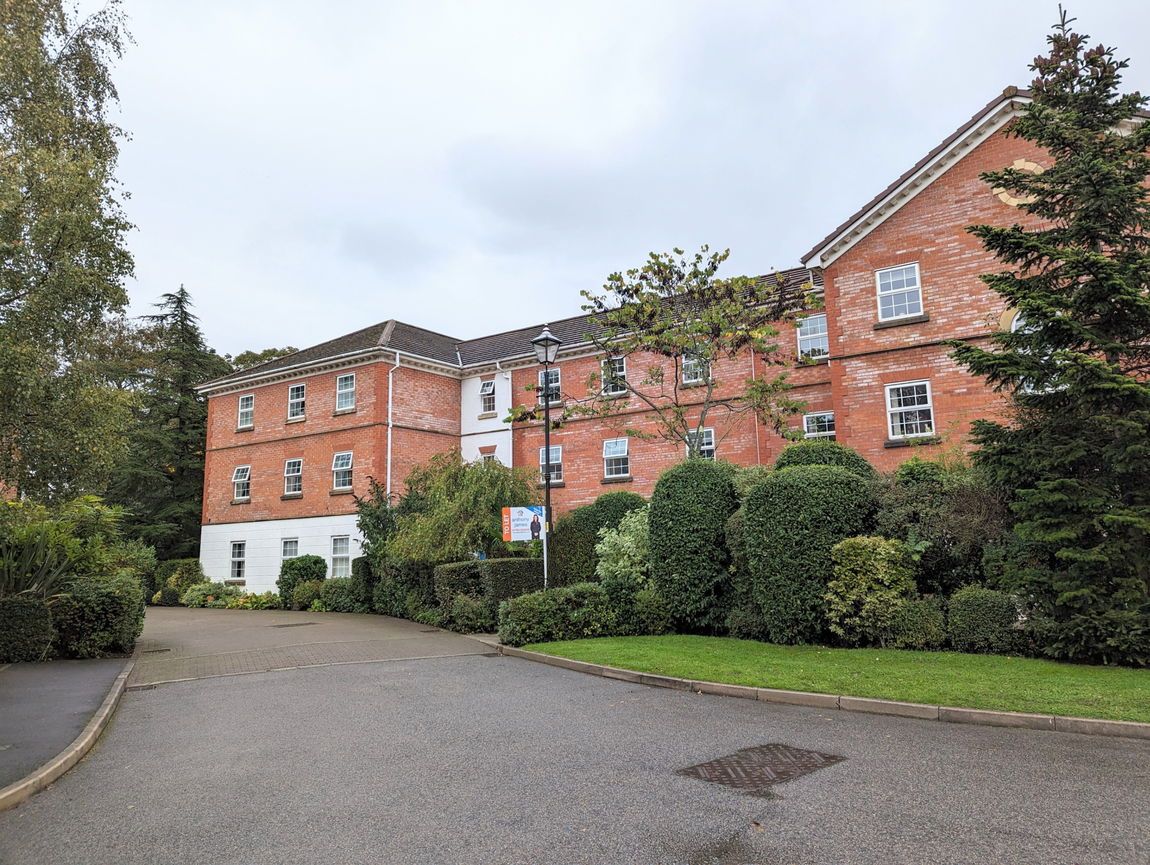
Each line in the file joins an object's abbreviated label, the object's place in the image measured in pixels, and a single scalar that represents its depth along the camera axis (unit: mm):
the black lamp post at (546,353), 15734
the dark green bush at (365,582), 24859
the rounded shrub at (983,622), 10438
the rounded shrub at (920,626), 11117
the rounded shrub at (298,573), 28234
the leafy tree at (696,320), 18516
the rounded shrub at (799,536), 12234
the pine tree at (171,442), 37000
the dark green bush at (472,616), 18031
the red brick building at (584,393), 18641
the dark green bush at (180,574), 33438
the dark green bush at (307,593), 27094
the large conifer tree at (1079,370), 9445
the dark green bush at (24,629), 13172
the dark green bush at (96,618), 14078
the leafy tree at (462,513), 20375
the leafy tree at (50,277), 11320
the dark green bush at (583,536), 18828
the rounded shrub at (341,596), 25188
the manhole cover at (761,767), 5605
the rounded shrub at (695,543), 14398
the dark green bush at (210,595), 30875
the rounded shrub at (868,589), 11562
